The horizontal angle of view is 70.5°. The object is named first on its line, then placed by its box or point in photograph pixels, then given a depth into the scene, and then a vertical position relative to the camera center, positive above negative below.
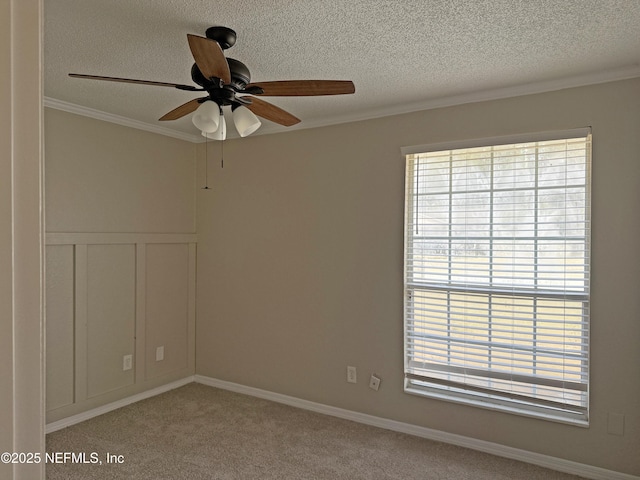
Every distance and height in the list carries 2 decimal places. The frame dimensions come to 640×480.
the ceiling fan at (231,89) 1.91 +0.64
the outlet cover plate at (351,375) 3.55 -1.12
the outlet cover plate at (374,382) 3.44 -1.14
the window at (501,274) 2.79 -0.27
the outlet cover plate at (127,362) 3.80 -1.11
